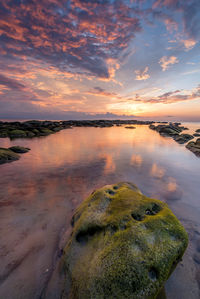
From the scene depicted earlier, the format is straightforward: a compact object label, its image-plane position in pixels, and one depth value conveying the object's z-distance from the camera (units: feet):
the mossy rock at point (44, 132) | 94.23
